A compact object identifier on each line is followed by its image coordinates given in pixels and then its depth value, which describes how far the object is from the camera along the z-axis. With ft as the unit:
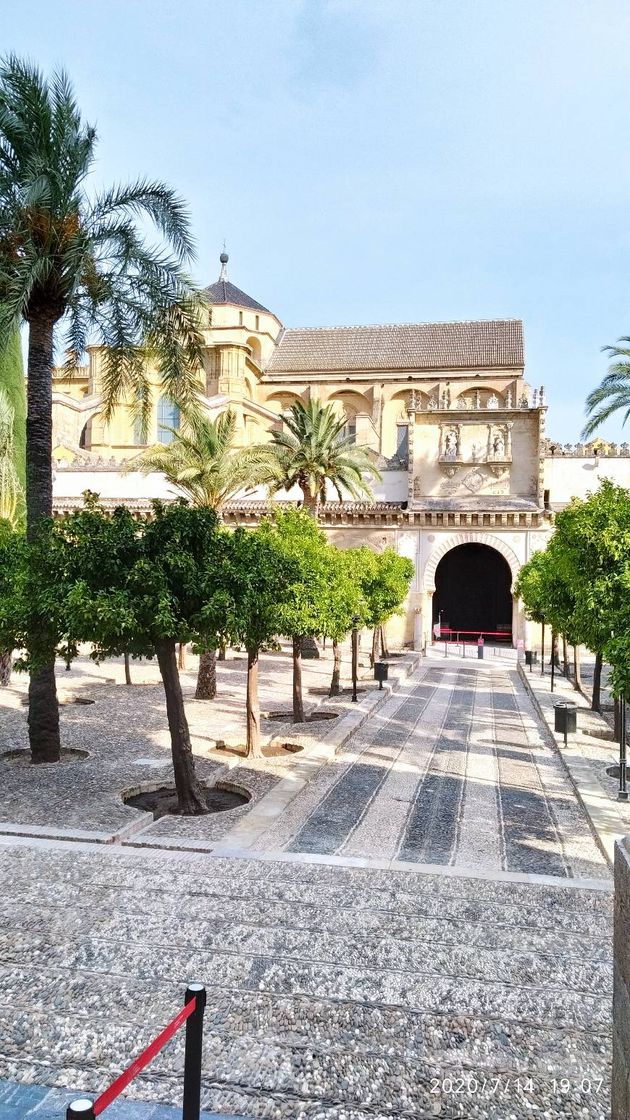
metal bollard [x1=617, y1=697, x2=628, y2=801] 32.05
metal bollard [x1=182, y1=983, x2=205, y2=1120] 9.54
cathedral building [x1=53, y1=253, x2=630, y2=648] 112.16
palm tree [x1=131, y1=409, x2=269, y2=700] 63.52
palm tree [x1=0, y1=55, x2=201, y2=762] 33.88
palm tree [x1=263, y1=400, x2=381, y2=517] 82.99
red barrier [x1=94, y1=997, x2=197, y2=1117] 7.83
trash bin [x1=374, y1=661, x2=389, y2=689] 65.67
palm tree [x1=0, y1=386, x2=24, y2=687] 56.03
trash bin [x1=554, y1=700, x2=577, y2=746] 43.88
